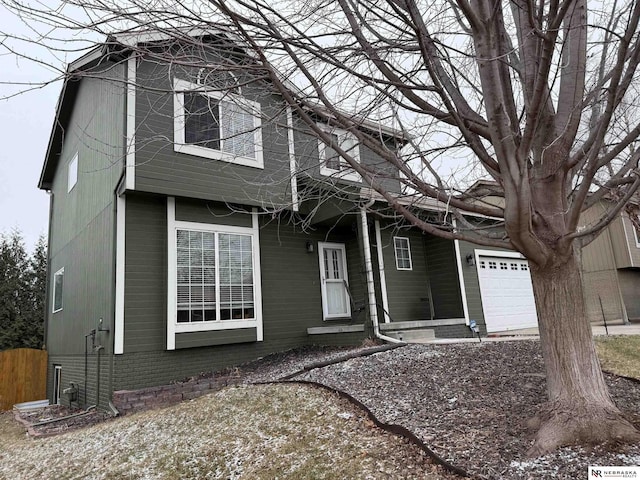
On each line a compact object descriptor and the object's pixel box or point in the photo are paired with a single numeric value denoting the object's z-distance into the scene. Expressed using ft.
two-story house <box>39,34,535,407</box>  25.55
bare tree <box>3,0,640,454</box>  10.88
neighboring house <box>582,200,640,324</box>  49.26
